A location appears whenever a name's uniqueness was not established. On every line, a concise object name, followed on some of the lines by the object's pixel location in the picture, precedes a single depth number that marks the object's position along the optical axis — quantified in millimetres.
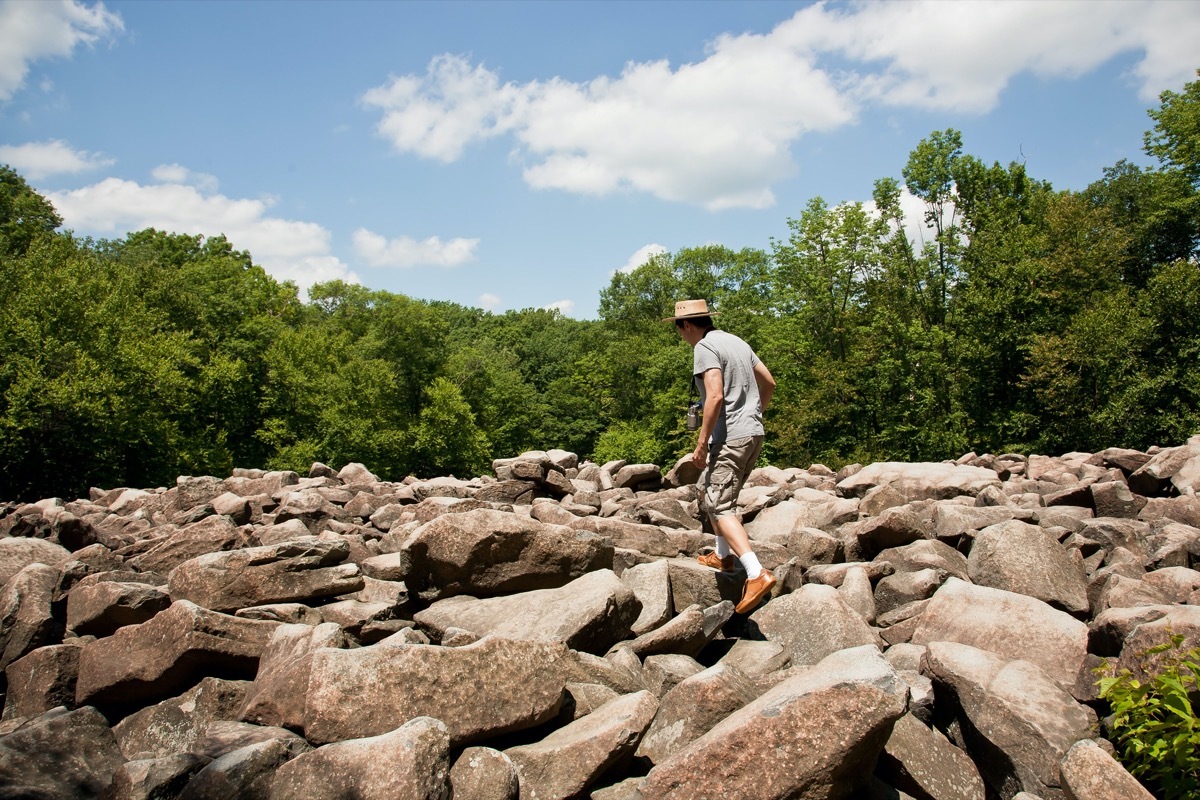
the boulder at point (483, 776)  3725
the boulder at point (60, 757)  3887
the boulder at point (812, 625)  5484
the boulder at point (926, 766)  4012
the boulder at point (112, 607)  5598
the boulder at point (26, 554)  7117
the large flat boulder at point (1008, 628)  5084
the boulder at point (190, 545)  7242
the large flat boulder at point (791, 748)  3420
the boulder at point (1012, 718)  4070
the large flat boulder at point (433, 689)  3961
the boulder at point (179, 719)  4609
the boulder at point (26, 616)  5664
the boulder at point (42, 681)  5102
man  5934
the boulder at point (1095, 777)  3557
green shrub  3527
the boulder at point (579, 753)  3867
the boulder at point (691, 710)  4145
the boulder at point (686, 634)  5258
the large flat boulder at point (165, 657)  4883
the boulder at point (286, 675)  4316
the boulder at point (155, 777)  3674
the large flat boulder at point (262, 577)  5805
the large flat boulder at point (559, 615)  5152
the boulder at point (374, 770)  3459
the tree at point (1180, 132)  33031
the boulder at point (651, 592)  5645
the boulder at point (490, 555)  5871
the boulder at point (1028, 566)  6184
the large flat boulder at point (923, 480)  11797
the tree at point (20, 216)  37250
